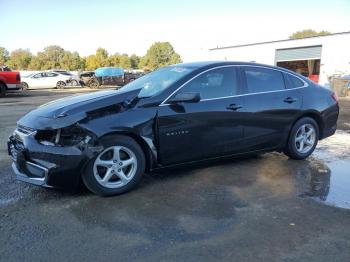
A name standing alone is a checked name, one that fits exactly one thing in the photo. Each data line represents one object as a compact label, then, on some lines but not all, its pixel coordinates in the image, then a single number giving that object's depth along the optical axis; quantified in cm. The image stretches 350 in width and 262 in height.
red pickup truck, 1925
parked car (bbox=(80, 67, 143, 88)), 3241
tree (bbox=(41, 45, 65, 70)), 8281
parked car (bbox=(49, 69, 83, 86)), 3209
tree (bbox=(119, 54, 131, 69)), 9375
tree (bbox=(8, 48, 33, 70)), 8062
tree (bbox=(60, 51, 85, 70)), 8000
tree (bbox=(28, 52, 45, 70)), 8157
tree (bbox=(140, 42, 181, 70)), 10917
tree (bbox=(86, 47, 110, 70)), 8341
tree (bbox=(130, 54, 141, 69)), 10298
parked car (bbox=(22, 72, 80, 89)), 3109
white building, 2994
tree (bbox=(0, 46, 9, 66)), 8239
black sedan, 421
